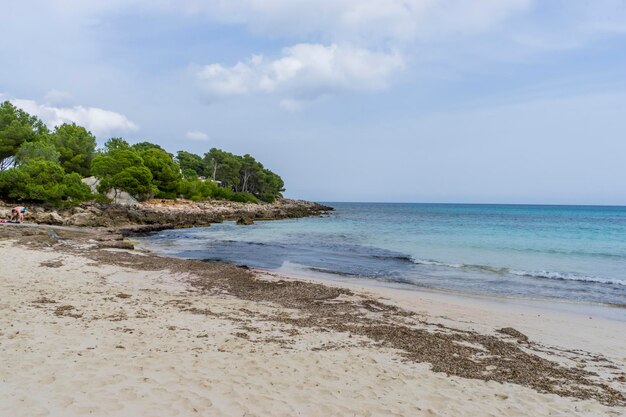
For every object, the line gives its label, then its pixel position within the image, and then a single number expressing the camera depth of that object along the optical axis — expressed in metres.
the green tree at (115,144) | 65.31
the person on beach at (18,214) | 26.09
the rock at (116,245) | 18.78
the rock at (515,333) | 7.74
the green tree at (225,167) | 82.19
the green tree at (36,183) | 32.75
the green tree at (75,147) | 48.16
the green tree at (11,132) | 40.41
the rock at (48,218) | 27.88
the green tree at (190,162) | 91.62
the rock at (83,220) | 28.97
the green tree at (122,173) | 43.59
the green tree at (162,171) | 52.59
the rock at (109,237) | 21.12
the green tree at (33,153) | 37.81
